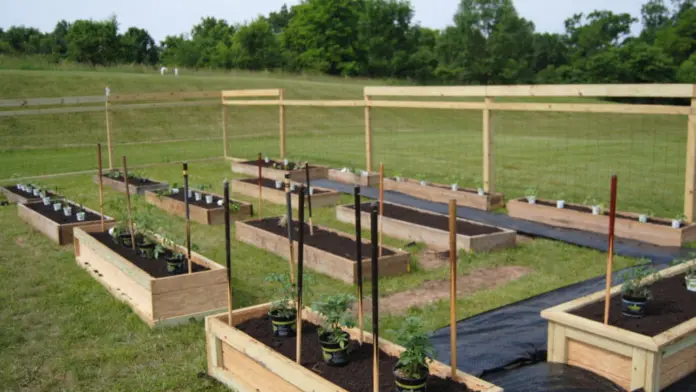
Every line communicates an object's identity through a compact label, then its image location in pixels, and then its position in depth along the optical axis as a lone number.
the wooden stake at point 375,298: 3.38
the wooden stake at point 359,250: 3.72
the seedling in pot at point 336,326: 3.90
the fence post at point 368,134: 12.92
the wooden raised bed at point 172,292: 5.46
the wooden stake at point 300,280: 3.88
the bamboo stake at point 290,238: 4.59
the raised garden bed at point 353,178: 12.72
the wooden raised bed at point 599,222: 7.75
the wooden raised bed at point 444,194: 10.23
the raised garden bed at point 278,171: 13.38
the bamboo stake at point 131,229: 6.80
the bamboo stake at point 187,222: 5.59
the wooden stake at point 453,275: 3.48
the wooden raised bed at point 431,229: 7.69
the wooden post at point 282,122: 15.61
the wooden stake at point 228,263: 4.46
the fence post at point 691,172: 7.91
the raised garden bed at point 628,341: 3.92
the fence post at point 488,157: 10.47
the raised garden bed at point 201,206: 9.59
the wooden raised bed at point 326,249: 6.70
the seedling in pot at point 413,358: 3.39
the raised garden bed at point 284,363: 3.62
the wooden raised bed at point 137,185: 12.30
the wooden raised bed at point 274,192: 10.79
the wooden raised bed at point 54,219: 8.49
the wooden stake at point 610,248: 4.21
